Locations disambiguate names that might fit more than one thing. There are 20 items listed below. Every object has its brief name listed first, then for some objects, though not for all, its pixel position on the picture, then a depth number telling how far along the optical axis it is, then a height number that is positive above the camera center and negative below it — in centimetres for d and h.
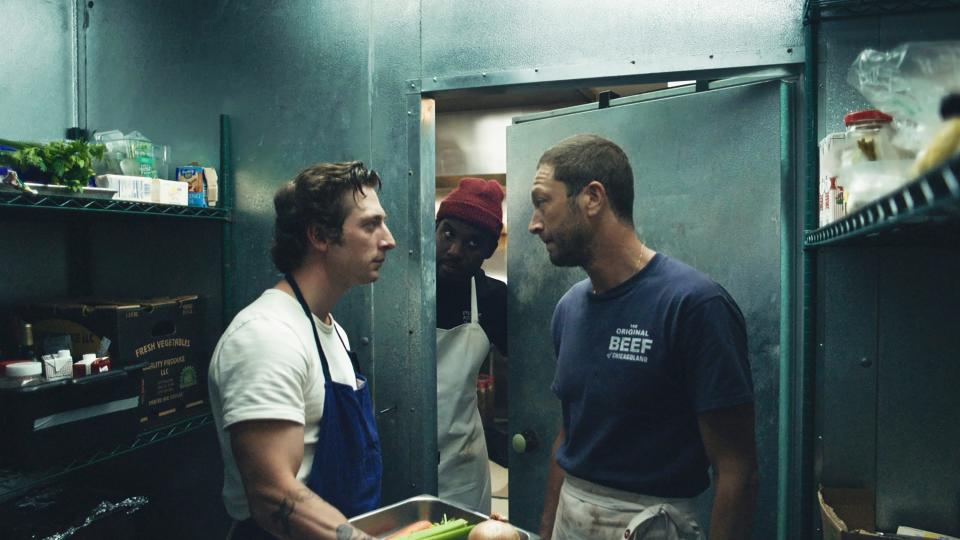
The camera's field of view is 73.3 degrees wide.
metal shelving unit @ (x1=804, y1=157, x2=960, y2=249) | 54 +6
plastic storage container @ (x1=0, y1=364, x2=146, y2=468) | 167 -42
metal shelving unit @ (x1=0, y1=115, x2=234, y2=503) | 169 +16
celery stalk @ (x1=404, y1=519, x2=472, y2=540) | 145 -61
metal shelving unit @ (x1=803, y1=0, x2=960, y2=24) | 168 +67
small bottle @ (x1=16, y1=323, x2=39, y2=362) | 197 -24
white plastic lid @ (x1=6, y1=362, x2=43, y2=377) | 172 -28
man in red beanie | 258 -26
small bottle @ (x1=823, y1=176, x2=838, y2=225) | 145 +13
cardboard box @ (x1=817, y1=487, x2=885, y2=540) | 170 -65
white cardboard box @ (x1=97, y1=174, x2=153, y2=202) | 196 +25
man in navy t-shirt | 145 -27
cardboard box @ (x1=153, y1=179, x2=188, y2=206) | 209 +24
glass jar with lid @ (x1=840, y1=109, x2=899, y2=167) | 107 +22
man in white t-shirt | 137 -27
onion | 135 -57
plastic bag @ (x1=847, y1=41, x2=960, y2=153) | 76 +22
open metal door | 184 +21
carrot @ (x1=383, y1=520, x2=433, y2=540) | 151 -62
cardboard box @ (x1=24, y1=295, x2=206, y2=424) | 199 -23
